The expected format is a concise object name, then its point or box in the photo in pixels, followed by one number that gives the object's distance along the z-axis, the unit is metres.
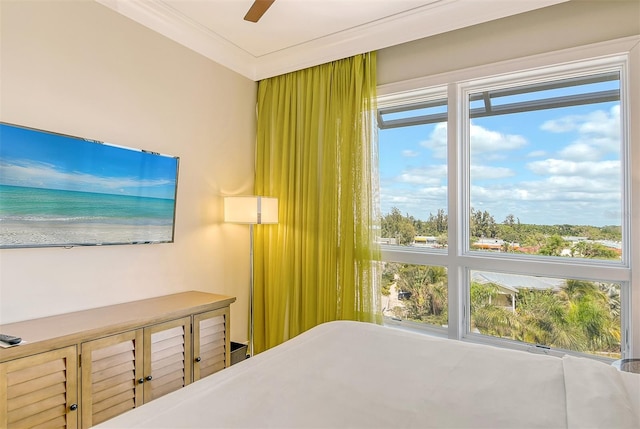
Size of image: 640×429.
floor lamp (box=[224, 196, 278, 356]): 3.05
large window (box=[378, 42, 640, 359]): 2.33
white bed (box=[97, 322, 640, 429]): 1.08
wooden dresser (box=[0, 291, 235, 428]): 1.70
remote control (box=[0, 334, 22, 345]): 1.65
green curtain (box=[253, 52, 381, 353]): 3.00
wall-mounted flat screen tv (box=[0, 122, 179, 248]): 1.97
